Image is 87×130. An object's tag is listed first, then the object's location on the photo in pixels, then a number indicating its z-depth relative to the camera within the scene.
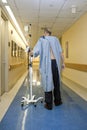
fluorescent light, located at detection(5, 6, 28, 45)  6.38
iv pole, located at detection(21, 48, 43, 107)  4.95
